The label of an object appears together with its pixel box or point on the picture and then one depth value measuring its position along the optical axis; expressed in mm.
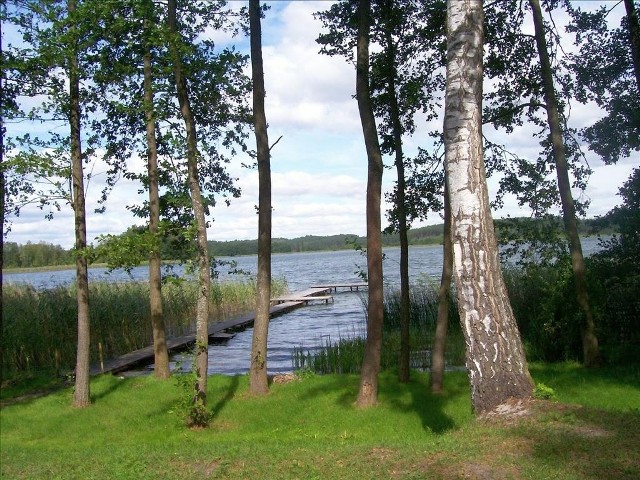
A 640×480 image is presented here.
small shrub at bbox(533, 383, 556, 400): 5461
